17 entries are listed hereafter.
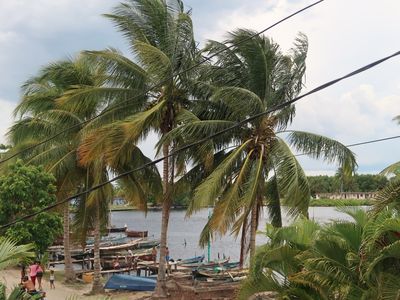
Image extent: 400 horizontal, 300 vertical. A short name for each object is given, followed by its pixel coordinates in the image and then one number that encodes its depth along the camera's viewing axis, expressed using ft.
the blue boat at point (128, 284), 75.61
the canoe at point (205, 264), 94.56
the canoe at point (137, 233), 194.55
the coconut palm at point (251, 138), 55.21
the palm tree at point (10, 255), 23.94
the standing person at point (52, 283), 78.18
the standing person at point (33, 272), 64.39
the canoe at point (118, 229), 230.77
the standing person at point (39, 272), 66.48
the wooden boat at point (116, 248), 123.24
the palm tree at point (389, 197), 26.63
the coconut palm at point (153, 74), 60.54
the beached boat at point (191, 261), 108.52
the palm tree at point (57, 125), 76.07
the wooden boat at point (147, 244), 144.78
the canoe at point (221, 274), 75.39
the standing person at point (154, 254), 119.96
